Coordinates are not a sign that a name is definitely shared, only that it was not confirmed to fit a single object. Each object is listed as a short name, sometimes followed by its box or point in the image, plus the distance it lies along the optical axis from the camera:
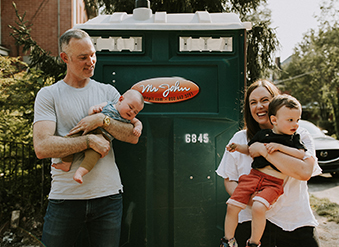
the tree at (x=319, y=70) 14.78
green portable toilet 2.42
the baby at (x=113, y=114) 1.78
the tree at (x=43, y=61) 4.55
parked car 7.05
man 1.76
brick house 11.03
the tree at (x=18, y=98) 4.41
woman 1.60
